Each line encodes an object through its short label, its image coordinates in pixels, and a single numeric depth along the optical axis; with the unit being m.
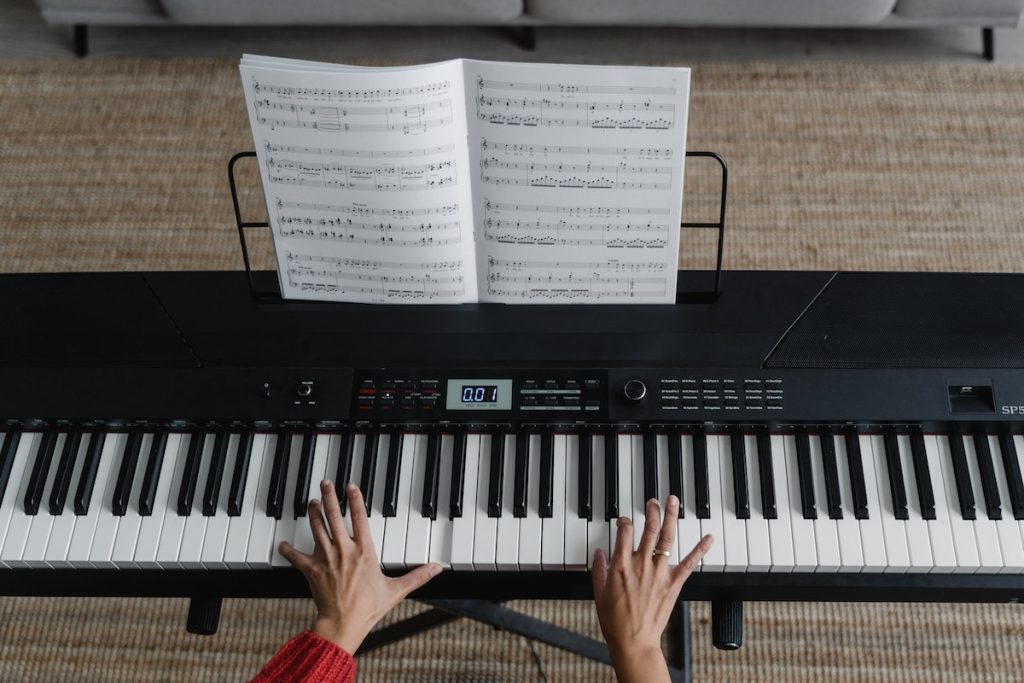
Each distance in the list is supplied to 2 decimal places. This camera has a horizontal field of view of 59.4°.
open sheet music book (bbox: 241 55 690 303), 1.19
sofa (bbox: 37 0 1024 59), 2.57
